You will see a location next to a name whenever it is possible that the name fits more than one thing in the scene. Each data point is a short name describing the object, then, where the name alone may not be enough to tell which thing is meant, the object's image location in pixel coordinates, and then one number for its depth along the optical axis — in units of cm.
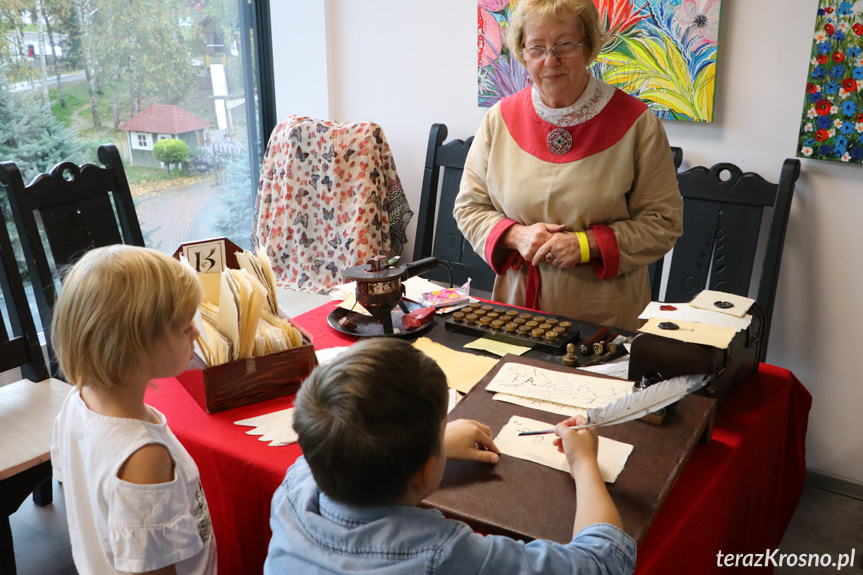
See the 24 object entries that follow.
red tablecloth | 120
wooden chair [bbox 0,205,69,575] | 181
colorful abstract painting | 249
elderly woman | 192
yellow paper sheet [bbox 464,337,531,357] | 171
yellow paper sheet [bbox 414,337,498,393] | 157
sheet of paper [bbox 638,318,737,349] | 139
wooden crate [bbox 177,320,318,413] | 148
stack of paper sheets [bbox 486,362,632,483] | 122
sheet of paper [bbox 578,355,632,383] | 158
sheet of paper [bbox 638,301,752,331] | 150
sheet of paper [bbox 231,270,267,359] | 146
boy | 85
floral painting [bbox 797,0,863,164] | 226
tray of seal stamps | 171
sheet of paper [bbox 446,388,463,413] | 147
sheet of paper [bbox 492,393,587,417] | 138
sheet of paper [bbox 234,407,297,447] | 139
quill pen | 115
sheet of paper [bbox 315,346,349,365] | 169
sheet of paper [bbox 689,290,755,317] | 156
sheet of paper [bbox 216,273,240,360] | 145
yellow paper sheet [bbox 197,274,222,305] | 168
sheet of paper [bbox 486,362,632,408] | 142
